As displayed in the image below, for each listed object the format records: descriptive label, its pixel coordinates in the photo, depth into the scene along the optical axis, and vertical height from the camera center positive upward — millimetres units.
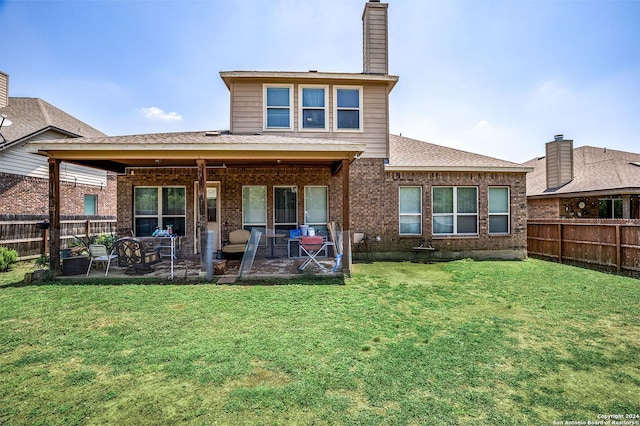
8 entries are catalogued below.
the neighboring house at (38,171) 11820 +2161
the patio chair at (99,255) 7027 -879
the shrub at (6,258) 8031 -1079
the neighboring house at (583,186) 11969 +1309
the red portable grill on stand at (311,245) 7812 -740
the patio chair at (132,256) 7223 -938
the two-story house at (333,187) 10070 +1043
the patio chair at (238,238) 9279 -658
